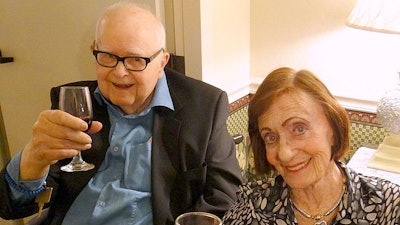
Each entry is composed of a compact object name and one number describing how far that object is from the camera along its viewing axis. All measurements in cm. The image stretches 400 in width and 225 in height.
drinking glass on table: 108
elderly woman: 114
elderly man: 154
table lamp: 163
